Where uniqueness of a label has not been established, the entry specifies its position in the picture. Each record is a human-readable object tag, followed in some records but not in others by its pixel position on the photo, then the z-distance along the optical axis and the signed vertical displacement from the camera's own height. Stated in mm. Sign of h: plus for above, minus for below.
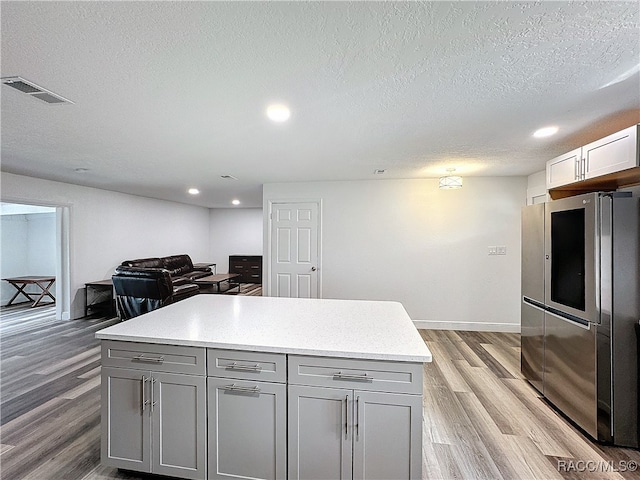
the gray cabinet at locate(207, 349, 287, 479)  1598 -949
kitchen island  1506 -861
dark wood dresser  9174 -831
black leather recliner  4457 -741
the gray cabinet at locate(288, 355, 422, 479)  1487 -912
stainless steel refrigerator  2035 -538
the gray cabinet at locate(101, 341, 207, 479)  1685 -981
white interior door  5133 -166
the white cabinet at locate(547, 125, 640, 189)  2004 +617
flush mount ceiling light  3977 +776
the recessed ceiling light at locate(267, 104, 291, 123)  2141 +958
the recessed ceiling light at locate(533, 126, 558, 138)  2562 +955
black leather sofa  5965 -570
